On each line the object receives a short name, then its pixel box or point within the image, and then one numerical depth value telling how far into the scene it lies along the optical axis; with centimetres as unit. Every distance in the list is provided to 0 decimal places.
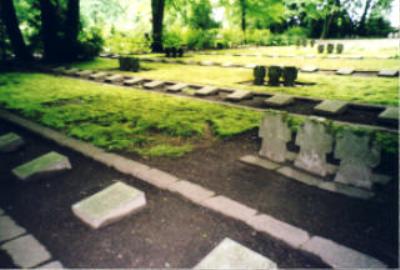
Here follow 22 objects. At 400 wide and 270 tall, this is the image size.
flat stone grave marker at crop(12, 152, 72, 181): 379
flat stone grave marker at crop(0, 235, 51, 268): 244
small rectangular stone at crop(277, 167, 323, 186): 360
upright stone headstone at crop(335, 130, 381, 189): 325
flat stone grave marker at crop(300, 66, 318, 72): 1157
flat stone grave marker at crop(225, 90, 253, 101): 751
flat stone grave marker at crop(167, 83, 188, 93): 880
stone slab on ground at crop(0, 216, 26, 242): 277
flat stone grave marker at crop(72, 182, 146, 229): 291
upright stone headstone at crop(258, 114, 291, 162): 400
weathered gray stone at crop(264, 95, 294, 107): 682
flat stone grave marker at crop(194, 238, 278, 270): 224
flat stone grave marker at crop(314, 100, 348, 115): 609
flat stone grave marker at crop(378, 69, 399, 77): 974
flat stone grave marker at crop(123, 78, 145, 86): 1012
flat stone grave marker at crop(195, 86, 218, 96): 814
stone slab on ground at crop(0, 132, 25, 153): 478
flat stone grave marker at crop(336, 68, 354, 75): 1067
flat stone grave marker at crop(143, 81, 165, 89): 944
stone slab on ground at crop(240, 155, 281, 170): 403
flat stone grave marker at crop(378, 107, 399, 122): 534
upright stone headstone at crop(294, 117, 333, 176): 361
